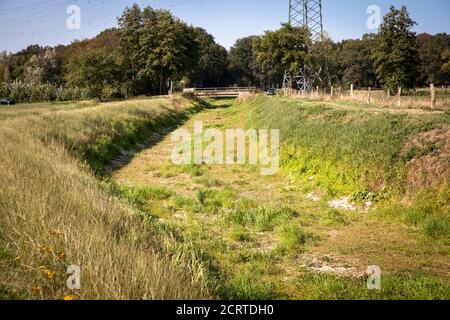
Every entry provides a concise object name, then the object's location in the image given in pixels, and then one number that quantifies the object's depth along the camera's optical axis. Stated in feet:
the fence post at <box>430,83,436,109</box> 62.53
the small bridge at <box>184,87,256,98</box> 249.67
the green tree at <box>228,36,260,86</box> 401.41
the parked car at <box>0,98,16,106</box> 185.58
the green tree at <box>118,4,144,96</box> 209.87
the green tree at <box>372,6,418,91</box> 160.25
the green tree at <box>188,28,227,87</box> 359.66
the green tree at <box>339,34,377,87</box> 320.50
